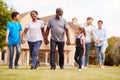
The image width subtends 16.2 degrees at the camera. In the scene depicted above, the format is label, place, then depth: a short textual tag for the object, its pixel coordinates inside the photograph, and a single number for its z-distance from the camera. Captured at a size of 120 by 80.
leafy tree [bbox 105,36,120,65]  64.56
